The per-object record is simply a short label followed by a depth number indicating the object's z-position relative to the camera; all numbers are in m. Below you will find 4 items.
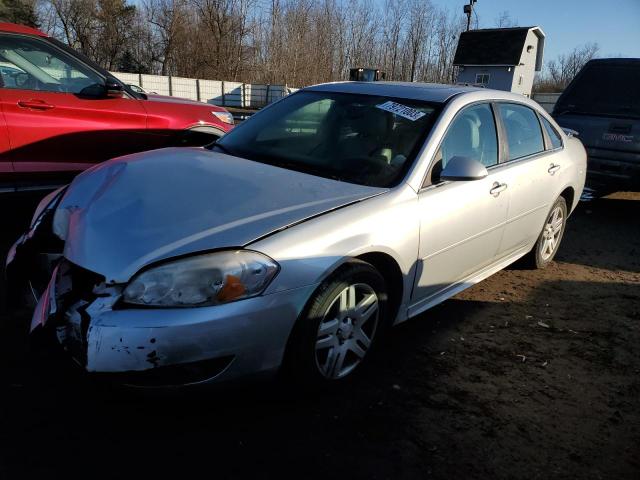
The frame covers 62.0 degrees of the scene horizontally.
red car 4.43
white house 39.12
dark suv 6.77
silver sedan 2.20
